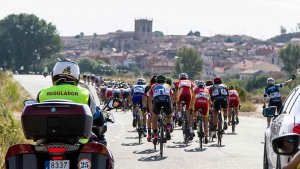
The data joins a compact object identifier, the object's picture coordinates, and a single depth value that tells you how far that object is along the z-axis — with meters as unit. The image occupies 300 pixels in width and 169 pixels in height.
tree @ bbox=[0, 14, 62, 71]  176.75
